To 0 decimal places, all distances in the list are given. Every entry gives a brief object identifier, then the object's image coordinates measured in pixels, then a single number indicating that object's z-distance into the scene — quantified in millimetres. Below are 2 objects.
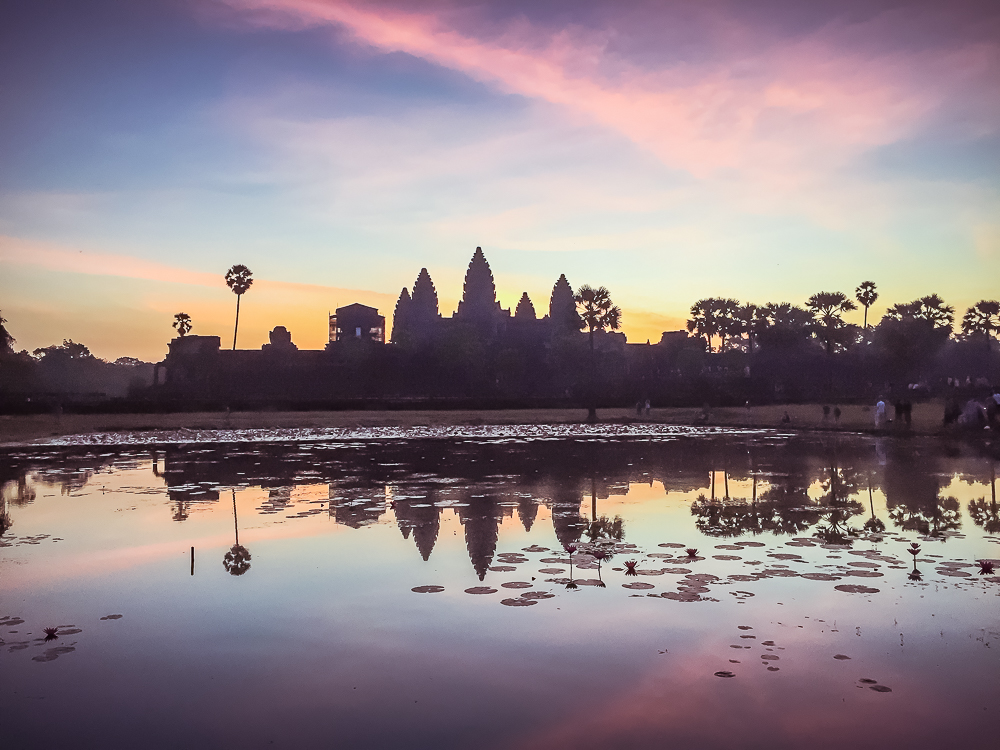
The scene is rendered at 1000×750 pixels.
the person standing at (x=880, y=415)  32459
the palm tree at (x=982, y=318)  84312
